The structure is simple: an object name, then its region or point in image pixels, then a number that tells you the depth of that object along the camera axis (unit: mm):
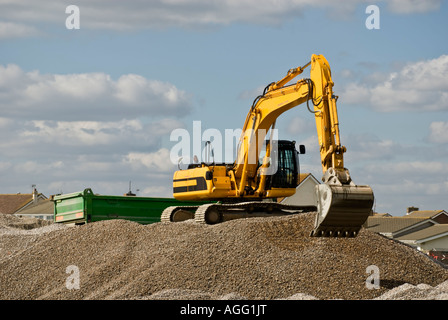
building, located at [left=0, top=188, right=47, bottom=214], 65500
